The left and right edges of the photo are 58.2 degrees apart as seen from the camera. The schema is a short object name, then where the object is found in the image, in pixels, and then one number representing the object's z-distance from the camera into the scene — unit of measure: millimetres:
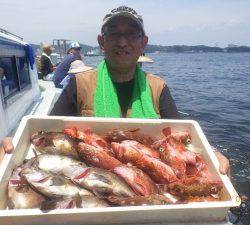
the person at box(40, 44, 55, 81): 8945
